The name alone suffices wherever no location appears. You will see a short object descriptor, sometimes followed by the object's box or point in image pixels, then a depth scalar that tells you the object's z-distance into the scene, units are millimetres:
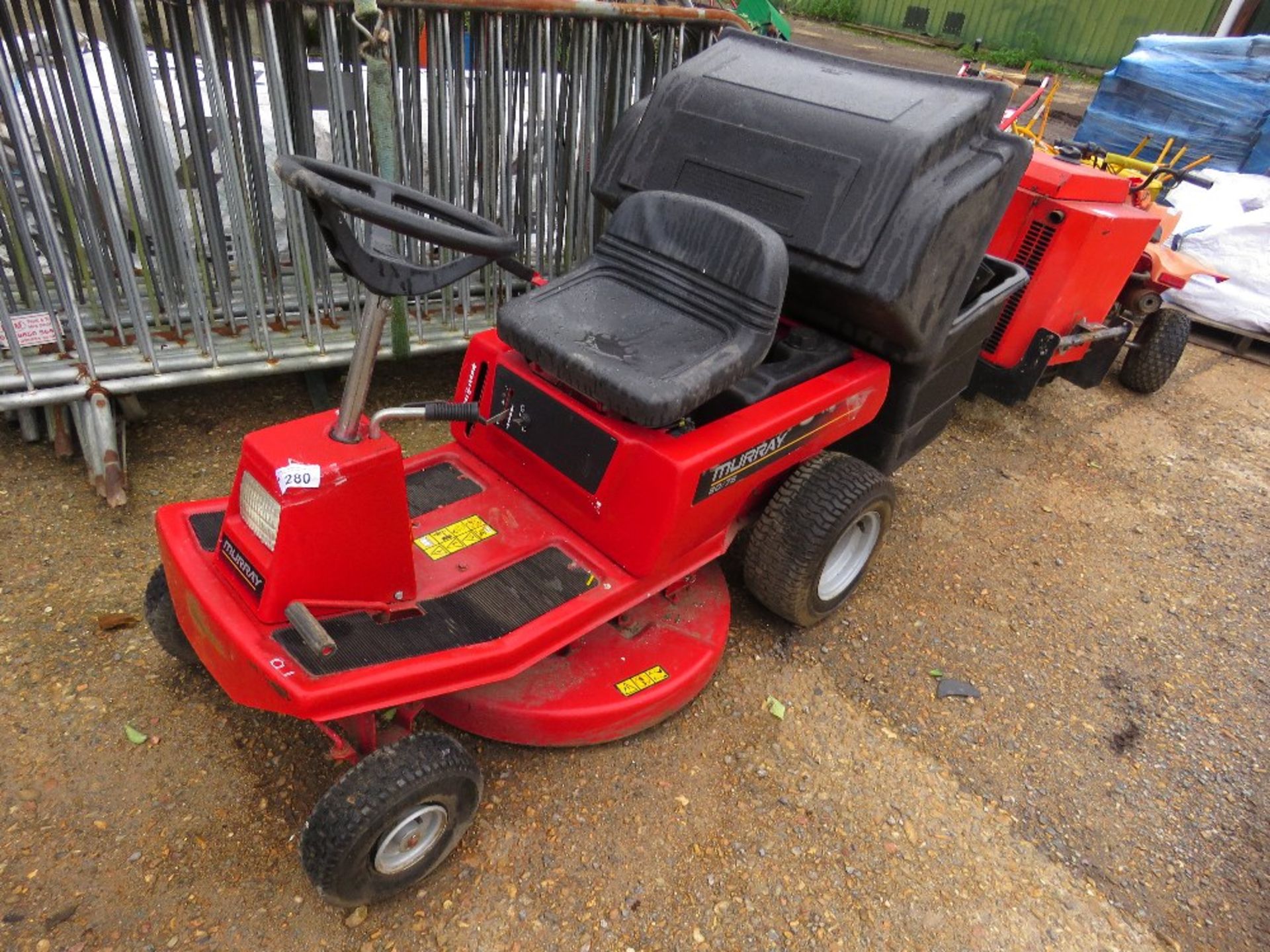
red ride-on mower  1724
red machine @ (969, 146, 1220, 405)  3512
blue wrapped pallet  7059
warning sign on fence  2758
